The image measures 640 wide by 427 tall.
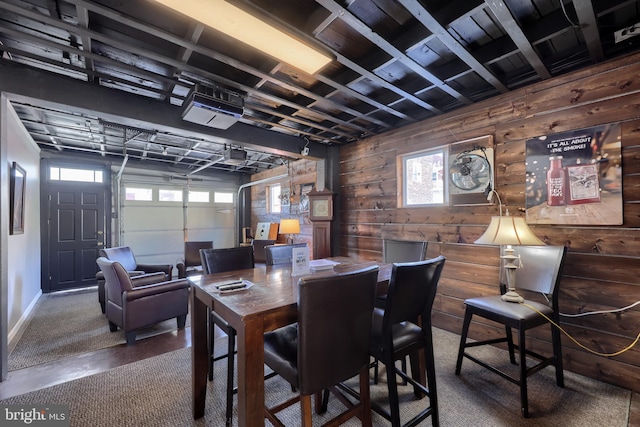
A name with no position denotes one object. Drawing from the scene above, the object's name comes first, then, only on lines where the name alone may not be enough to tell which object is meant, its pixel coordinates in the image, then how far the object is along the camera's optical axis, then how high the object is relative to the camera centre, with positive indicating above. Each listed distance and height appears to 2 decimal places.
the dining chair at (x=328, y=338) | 1.23 -0.60
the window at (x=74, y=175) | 5.11 +0.84
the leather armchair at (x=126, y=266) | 3.83 -0.83
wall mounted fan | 2.88 +0.46
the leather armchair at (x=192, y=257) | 5.32 -0.83
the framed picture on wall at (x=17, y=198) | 3.01 +0.23
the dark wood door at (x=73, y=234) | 5.01 -0.32
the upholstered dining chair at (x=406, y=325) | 1.47 -0.69
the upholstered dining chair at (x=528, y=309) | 1.92 -0.74
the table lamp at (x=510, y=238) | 2.05 -0.20
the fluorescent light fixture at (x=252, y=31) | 1.52 +1.18
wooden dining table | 1.24 -0.54
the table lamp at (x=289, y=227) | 5.18 -0.23
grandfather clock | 4.38 -0.08
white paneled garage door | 6.11 -0.02
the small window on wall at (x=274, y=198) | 6.63 +0.43
